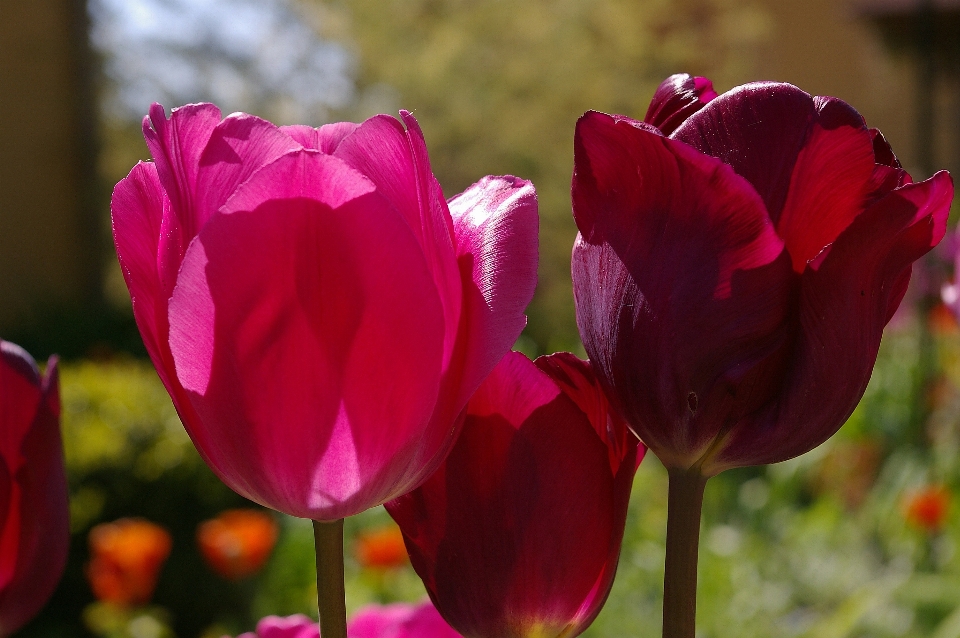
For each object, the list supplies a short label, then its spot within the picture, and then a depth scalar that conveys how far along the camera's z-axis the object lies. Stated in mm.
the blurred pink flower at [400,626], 522
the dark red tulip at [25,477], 505
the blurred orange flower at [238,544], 2098
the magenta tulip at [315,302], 455
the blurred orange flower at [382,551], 2130
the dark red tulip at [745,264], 460
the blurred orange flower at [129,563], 2026
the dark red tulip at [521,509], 486
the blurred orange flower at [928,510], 2424
